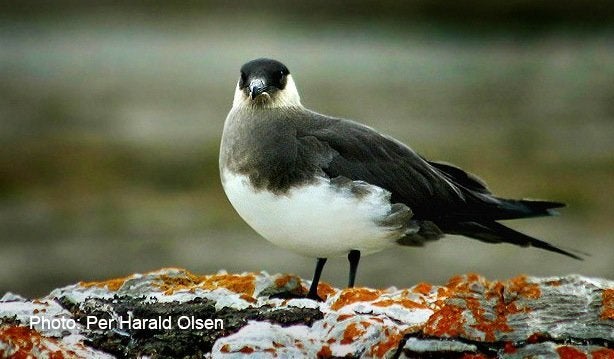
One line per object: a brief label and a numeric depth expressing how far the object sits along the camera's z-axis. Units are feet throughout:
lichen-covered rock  31.86
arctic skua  40.34
